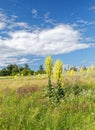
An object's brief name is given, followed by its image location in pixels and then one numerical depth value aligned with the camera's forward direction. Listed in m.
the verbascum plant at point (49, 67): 4.07
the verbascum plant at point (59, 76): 3.95
